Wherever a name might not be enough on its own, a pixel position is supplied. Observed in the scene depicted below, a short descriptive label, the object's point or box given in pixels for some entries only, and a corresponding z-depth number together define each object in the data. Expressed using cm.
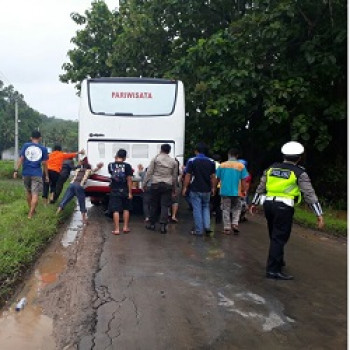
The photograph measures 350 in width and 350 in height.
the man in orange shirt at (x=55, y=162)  1126
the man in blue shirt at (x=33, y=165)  903
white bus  1047
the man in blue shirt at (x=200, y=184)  862
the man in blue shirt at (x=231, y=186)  884
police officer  579
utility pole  3085
